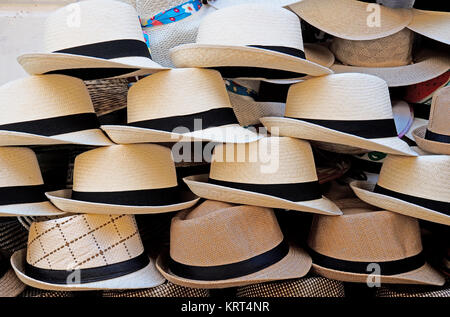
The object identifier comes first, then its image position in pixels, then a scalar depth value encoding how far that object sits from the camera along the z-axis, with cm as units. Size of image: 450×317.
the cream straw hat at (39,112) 124
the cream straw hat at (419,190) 127
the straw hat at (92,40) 121
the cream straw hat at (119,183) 128
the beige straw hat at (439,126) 136
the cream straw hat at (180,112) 124
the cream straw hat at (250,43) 124
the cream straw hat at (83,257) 125
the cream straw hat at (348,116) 128
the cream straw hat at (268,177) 129
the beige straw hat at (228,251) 127
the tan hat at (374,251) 131
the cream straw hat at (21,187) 129
